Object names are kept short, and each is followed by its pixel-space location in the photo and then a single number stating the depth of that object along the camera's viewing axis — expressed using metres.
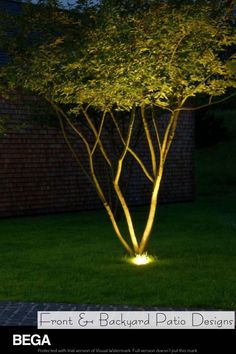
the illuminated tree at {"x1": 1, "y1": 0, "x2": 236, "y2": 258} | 13.71
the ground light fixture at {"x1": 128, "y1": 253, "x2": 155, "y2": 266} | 14.67
